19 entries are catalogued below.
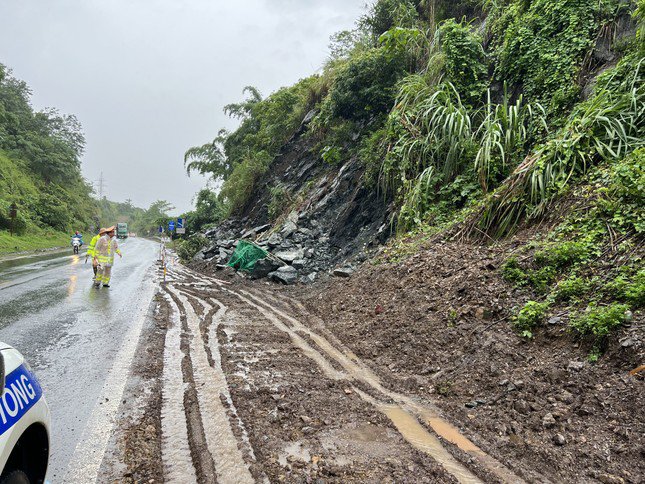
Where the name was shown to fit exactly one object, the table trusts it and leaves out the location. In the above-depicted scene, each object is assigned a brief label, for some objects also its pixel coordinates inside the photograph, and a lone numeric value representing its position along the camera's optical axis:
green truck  59.34
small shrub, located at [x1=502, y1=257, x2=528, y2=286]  5.33
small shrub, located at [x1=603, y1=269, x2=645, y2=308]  3.99
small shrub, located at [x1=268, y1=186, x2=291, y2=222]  18.89
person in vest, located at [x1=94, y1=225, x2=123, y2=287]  10.15
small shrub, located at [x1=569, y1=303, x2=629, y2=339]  3.85
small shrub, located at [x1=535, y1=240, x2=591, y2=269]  5.02
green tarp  13.03
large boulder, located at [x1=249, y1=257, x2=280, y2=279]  12.56
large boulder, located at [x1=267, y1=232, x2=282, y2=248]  13.80
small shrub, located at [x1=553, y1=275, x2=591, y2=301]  4.57
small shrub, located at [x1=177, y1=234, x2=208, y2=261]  20.98
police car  1.67
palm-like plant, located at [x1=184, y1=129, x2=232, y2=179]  34.88
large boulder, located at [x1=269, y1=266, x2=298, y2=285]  11.57
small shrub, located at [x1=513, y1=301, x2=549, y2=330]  4.55
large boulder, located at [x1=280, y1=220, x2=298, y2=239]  14.32
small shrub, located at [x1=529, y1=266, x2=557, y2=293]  5.04
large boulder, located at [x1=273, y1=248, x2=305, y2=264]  12.62
